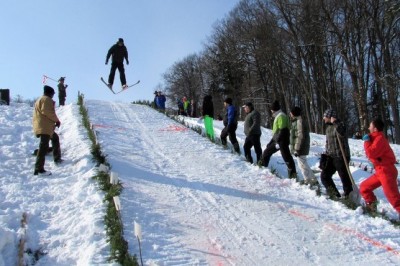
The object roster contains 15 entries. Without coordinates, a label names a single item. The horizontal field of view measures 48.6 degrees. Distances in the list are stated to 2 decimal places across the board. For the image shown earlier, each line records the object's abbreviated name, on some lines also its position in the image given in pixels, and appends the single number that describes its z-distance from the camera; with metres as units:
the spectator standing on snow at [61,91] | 20.94
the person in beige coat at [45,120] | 8.85
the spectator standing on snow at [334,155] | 8.00
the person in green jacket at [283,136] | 9.34
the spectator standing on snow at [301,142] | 8.65
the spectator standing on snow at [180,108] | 26.59
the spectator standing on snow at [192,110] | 27.42
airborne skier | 15.73
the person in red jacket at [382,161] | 7.32
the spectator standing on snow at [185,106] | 26.27
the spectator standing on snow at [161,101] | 23.66
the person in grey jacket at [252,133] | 10.66
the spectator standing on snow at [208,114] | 13.68
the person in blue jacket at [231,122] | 11.66
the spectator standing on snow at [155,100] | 23.78
